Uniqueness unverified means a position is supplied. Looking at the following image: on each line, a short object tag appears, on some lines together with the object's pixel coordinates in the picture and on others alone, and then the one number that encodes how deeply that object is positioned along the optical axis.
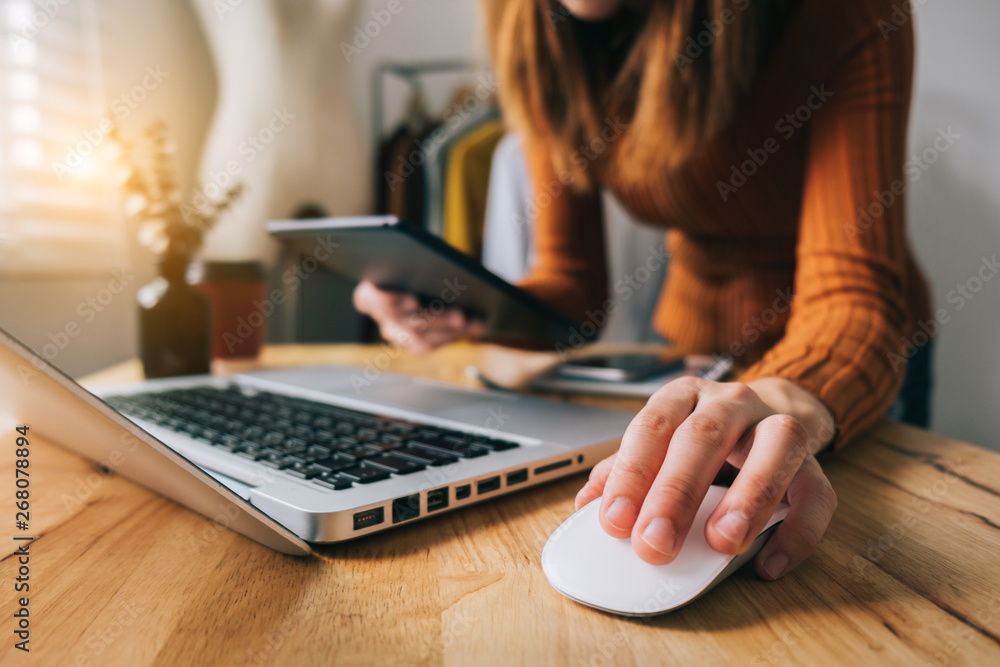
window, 1.62
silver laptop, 0.31
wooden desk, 0.25
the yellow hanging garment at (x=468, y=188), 1.89
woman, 0.32
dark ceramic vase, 0.86
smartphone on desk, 0.79
